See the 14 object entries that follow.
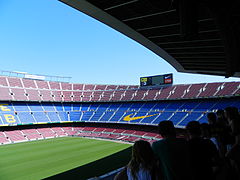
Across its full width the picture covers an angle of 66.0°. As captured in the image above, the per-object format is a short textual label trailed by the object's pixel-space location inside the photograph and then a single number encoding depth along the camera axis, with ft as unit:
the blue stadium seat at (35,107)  148.62
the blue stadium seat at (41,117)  142.88
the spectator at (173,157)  8.10
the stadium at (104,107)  25.07
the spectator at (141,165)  7.50
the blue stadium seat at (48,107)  156.70
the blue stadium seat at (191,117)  113.34
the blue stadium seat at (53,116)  151.05
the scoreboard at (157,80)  148.36
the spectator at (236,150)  11.12
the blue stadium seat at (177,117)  118.19
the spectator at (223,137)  13.69
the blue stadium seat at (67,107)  167.32
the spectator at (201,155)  9.00
